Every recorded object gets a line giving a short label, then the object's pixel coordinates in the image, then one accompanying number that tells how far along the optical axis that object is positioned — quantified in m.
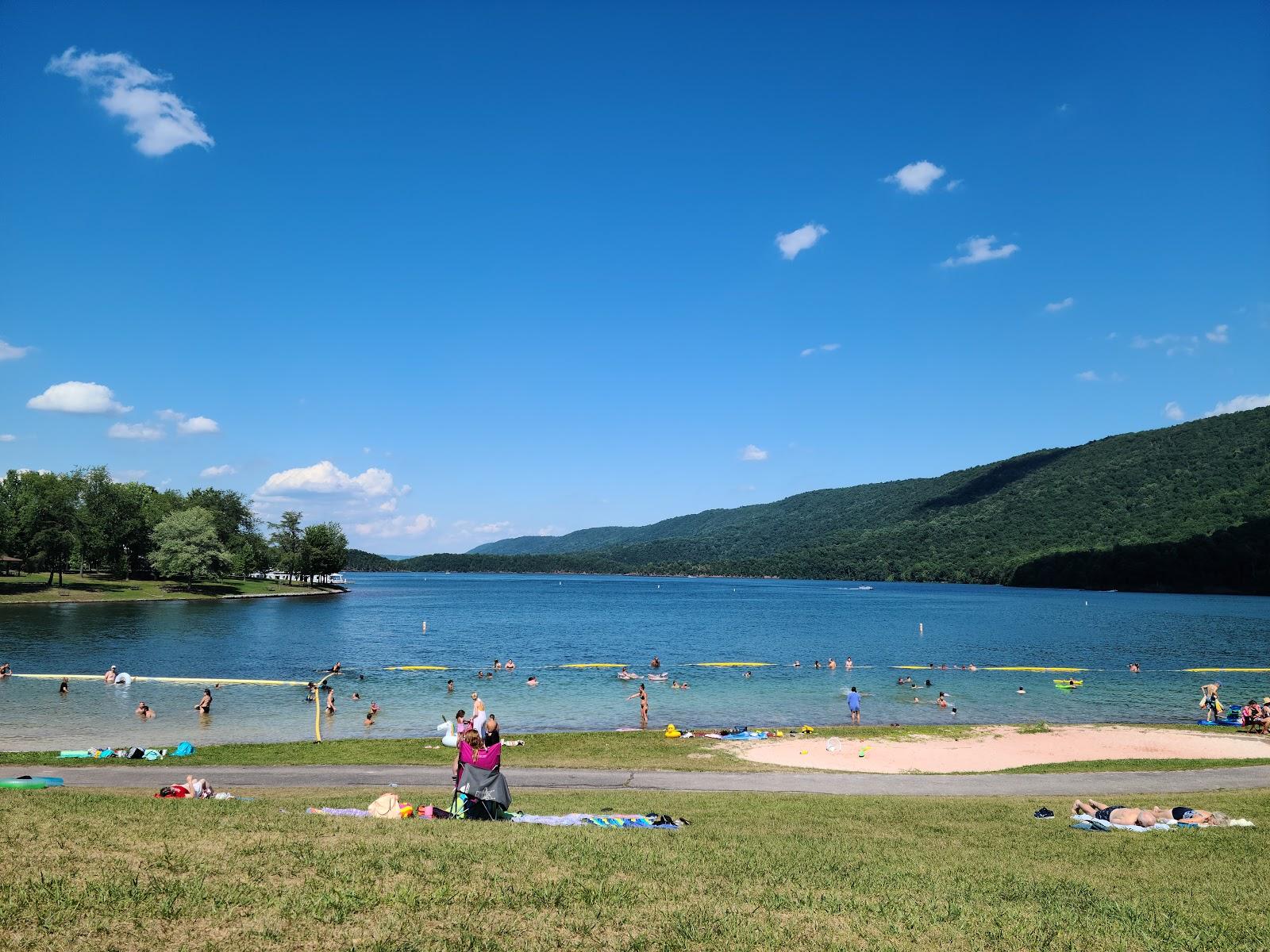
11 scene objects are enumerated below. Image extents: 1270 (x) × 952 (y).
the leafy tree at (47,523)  100.06
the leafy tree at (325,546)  163.12
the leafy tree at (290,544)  160.88
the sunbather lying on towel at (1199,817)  15.42
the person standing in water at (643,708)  36.81
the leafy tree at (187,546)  119.38
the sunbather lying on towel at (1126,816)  15.52
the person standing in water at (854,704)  37.66
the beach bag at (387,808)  14.63
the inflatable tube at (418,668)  57.78
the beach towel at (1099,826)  15.18
